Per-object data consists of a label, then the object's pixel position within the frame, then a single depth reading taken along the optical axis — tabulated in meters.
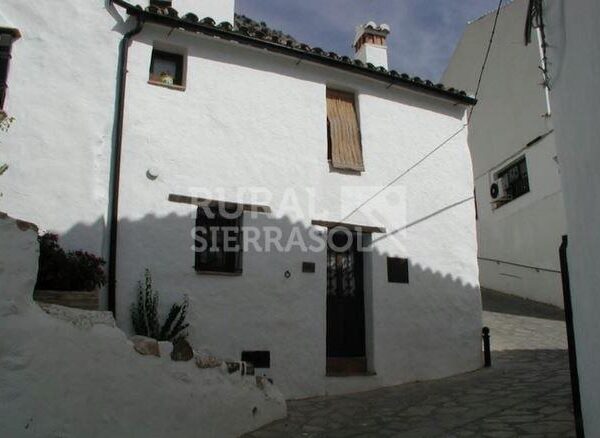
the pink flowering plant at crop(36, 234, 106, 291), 5.45
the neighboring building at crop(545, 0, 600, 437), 3.32
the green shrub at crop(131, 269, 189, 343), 6.62
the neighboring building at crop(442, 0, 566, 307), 13.35
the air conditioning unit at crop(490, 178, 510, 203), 15.32
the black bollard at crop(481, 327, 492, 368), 8.84
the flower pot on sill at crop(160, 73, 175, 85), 7.66
